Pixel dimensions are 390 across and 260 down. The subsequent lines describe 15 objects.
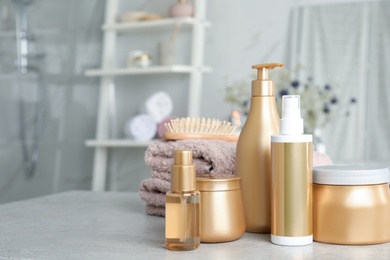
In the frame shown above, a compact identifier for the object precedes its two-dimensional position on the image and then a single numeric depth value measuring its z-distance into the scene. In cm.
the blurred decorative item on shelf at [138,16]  276
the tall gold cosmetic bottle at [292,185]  69
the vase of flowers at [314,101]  238
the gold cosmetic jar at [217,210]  70
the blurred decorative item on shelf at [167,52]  270
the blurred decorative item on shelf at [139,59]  275
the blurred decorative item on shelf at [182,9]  267
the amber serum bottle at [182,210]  67
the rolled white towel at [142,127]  268
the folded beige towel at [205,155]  87
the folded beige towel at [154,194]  96
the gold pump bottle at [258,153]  77
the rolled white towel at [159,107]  269
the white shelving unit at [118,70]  264
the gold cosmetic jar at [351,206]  69
